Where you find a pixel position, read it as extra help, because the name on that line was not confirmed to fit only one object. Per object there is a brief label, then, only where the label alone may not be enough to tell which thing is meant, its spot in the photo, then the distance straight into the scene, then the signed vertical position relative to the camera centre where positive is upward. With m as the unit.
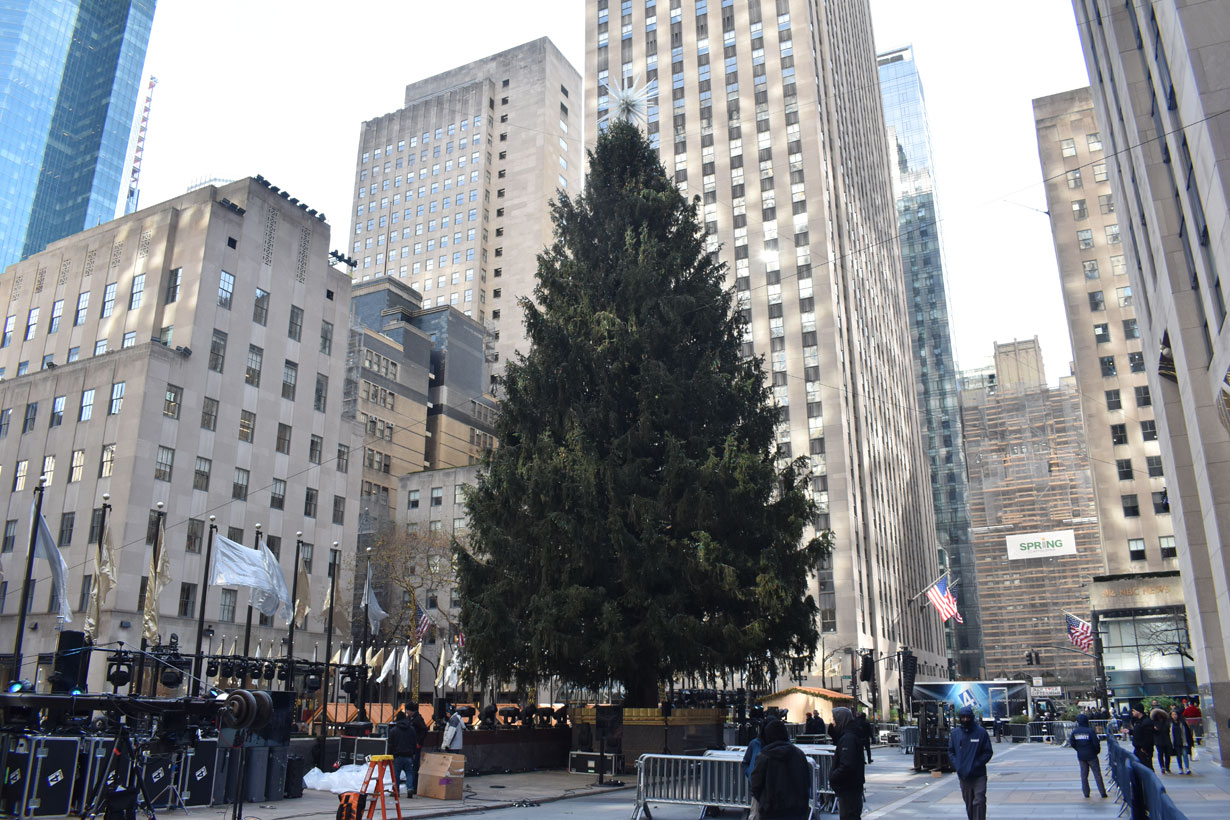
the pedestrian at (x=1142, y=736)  20.91 -1.29
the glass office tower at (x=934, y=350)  127.25 +48.24
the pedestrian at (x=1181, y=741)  24.77 -1.75
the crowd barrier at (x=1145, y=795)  8.19 -1.12
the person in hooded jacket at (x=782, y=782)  8.93 -0.97
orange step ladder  13.98 -1.45
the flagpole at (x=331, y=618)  20.92 +2.13
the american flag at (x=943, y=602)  49.78 +3.94
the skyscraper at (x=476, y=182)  129.62 +71.07
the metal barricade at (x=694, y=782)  14.81 -1.63
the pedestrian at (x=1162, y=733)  22.78 -1.35
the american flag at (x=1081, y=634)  56.25 +2.53
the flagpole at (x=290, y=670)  21.87 +0.24
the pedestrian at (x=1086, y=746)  18.20 -1.32
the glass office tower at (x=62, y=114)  173.50 +106.84
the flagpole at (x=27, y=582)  24.56 +2.73
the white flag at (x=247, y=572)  26.47 +3.04
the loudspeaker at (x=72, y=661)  18.53 +0.42
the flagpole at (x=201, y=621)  26.12 +2.11
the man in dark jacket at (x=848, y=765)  11.04 -1.01
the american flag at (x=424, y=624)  50.16 +2.92
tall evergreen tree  24.53 +4.75
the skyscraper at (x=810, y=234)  84.31 +43.76
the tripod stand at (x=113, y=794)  10.86 -1.38
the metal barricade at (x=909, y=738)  38.91 -2.49
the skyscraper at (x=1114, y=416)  64.81 +21.89
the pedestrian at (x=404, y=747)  18.80 -1.31
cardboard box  18.70 -1.93
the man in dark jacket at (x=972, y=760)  12.39 -1.07
